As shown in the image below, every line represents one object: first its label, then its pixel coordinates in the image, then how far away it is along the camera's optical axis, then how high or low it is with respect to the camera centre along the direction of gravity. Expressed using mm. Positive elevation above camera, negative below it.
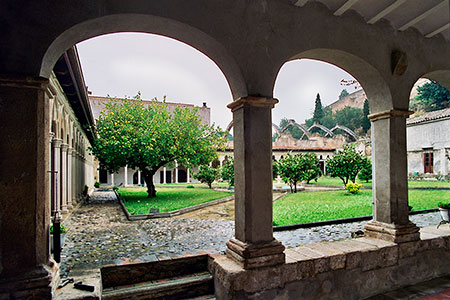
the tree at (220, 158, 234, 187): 19219 -883
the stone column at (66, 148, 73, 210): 10500 -746
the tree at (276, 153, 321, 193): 16750 -554
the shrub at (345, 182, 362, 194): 14273 -1582
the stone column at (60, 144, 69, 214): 9318 -588
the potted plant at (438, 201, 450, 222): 5420 -1057
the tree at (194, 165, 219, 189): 21281 -1103
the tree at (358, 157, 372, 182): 16797 -982
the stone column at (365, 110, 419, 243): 4402 -396
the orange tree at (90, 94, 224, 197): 13388 +1060
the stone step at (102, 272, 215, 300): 3320 -1619
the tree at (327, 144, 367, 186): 15906 -332
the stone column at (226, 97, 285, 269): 3373 -313
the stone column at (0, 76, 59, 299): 2551 -296
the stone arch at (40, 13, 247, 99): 2857 +1432
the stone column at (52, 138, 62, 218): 8203 +232
